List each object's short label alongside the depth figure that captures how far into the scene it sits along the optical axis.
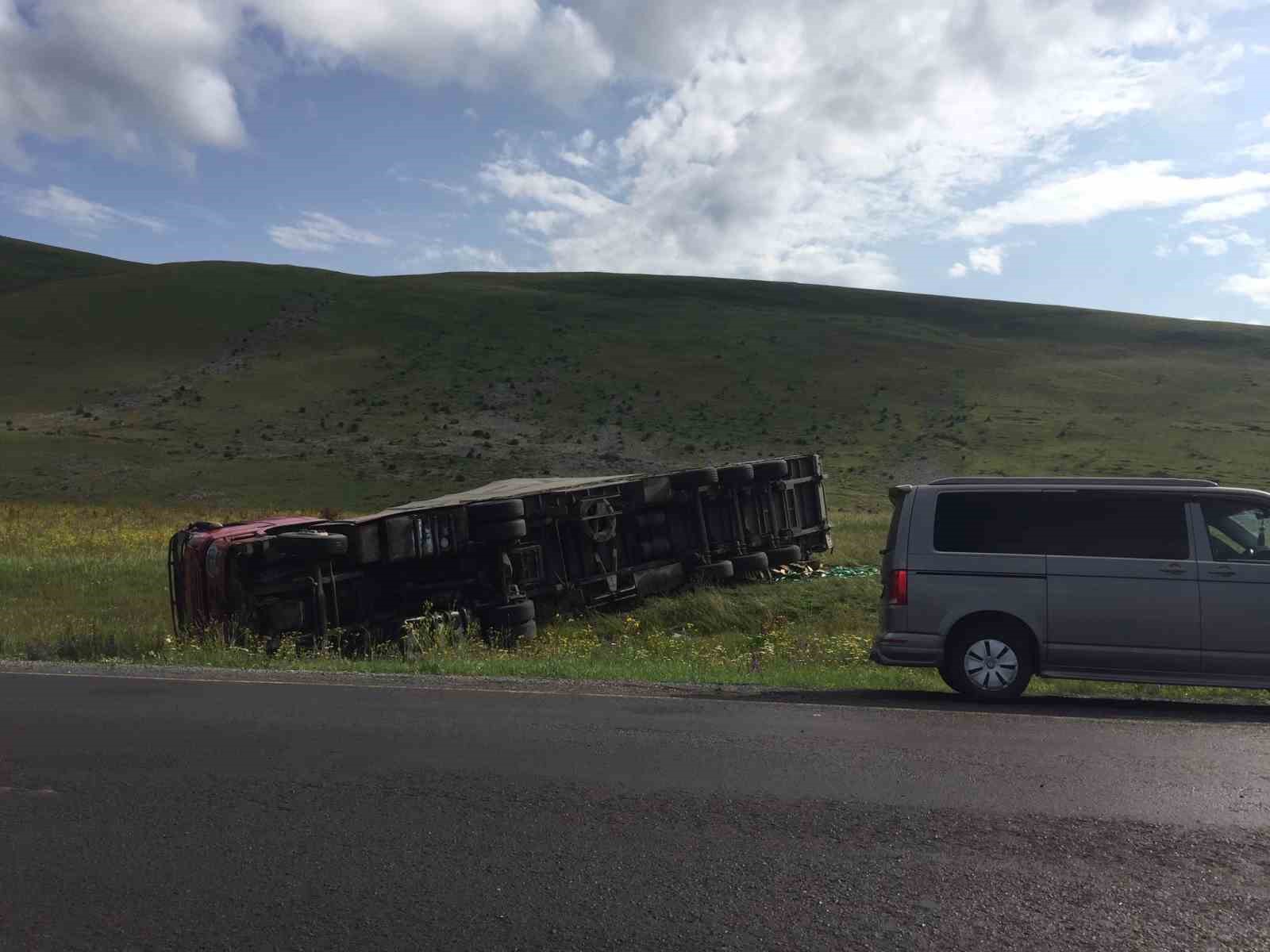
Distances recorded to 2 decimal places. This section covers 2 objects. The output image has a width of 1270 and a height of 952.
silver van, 9.10
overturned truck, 12.55
